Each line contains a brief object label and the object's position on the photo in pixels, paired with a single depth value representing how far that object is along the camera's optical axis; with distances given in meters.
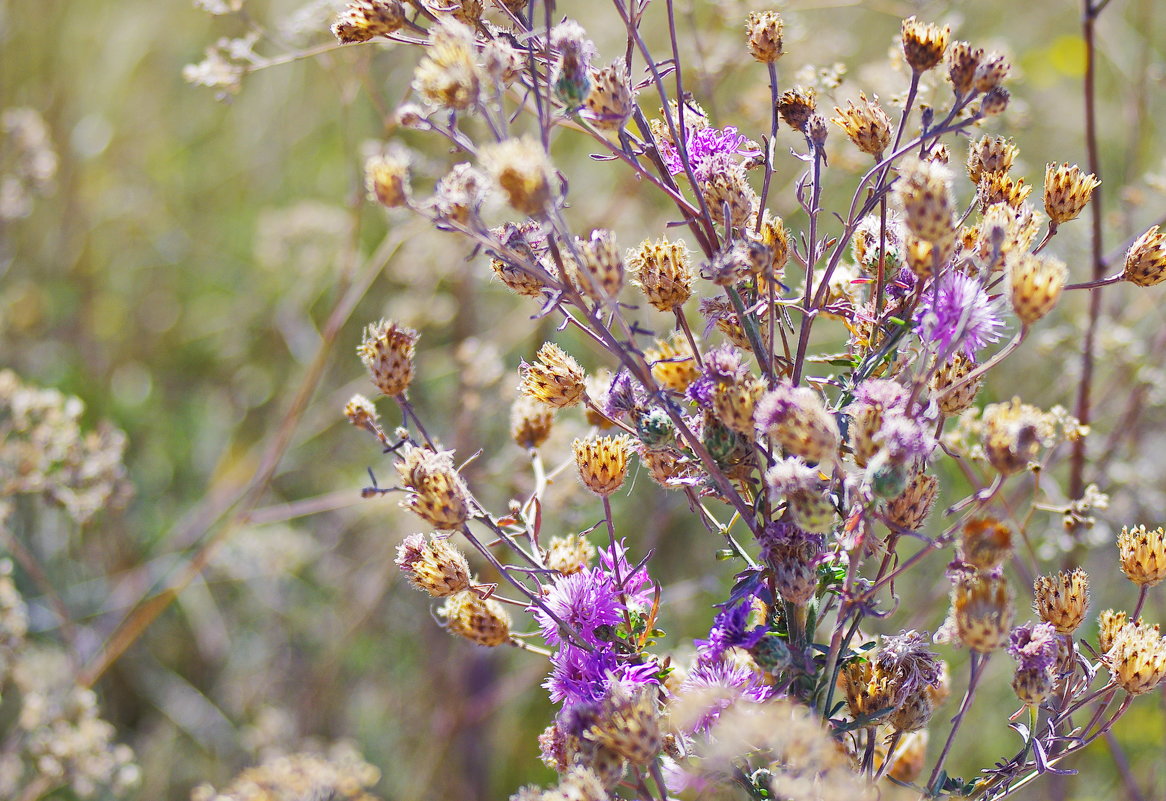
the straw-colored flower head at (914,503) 0.51
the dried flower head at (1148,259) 0.53
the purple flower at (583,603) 0.53
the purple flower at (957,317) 0.51
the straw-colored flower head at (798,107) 0.54
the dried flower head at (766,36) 0.53
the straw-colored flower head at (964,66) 0.52
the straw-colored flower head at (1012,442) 0.50
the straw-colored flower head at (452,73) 0.50
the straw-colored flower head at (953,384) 0.52
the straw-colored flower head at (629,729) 0.50
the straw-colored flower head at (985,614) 0.50
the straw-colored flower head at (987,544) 0.49
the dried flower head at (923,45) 0.52
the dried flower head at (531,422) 0.57
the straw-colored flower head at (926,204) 0.50
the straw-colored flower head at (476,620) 0.53
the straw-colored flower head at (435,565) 0.53
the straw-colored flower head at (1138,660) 0.52
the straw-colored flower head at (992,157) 0.53
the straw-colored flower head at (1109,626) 0.53
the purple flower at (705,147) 0.53
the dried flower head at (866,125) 0.53
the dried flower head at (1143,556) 0.53
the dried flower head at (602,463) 0.53
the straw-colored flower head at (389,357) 0.54
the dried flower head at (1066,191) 0.53
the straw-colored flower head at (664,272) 0.53
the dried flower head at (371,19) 0.52
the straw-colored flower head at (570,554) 0.55
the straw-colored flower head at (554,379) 0.53
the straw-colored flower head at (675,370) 0.55
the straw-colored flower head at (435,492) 0.52
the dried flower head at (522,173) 0.49
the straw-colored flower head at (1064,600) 0.52
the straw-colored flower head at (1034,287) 0.50
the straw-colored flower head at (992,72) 0.52
